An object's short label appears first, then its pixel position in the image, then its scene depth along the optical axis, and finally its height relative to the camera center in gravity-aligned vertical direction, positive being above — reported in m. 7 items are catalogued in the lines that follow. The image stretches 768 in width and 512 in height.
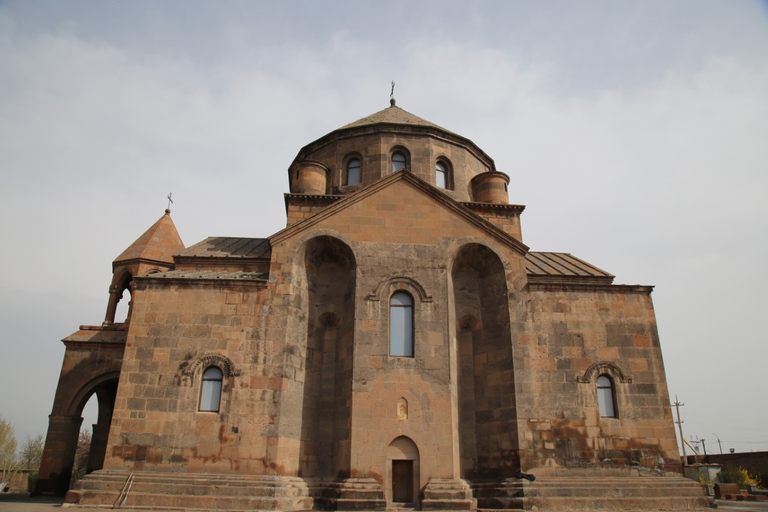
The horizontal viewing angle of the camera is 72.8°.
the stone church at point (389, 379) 11.76 +1.54
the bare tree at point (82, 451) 40.53 -0.69
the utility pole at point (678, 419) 35.21 +2.01
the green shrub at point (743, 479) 19.81 -1.11
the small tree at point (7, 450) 34.56 -0.53
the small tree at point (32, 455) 39.34 -0.97
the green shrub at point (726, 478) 20.91 -1.10
